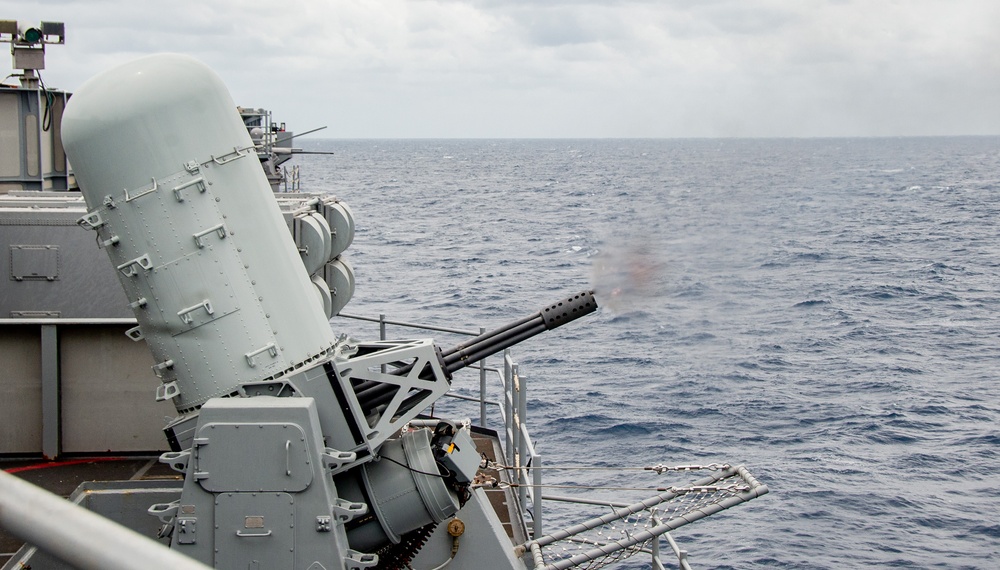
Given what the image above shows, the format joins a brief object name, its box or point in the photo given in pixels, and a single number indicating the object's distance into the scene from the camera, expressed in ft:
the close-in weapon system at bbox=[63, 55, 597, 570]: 19.48
